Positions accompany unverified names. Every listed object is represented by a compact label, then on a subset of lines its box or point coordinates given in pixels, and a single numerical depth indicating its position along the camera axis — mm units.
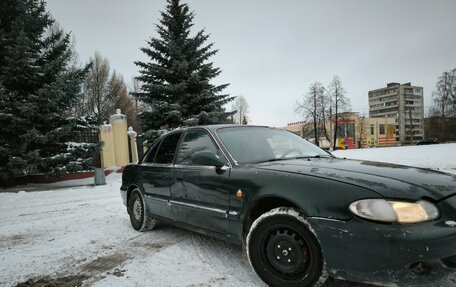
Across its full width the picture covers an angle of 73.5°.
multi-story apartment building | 104562
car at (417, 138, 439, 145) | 56938
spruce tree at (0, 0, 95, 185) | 11062
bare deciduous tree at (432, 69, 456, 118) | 52438
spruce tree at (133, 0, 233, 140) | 15633
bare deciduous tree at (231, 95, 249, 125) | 61012
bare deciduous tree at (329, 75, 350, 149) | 45281
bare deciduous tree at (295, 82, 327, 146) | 45312
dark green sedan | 1989
